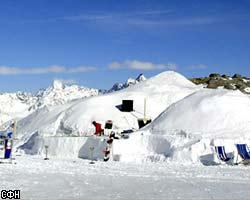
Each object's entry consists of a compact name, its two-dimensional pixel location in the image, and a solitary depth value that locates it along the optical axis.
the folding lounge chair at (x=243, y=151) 27.89
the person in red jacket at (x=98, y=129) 37.31
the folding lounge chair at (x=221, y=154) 27.94
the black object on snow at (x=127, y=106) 45.90
